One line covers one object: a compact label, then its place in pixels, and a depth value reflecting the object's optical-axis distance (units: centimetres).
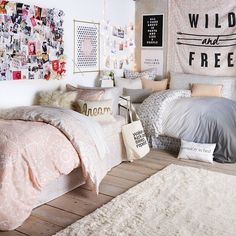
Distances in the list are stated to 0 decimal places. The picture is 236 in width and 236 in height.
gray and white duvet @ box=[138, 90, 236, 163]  379
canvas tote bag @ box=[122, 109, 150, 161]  365
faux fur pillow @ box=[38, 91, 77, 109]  354
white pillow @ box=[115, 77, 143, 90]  481
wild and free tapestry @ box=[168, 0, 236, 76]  469
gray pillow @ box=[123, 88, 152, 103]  468
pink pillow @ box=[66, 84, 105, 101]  360
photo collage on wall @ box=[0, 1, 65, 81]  330
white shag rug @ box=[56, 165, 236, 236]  229
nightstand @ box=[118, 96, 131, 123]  391
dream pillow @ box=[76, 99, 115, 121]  343
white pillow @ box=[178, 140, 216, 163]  377
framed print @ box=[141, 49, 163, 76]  529
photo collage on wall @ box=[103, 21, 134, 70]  484
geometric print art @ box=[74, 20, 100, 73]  425
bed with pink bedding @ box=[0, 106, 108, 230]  230
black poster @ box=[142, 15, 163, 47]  521
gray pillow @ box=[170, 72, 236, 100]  461
